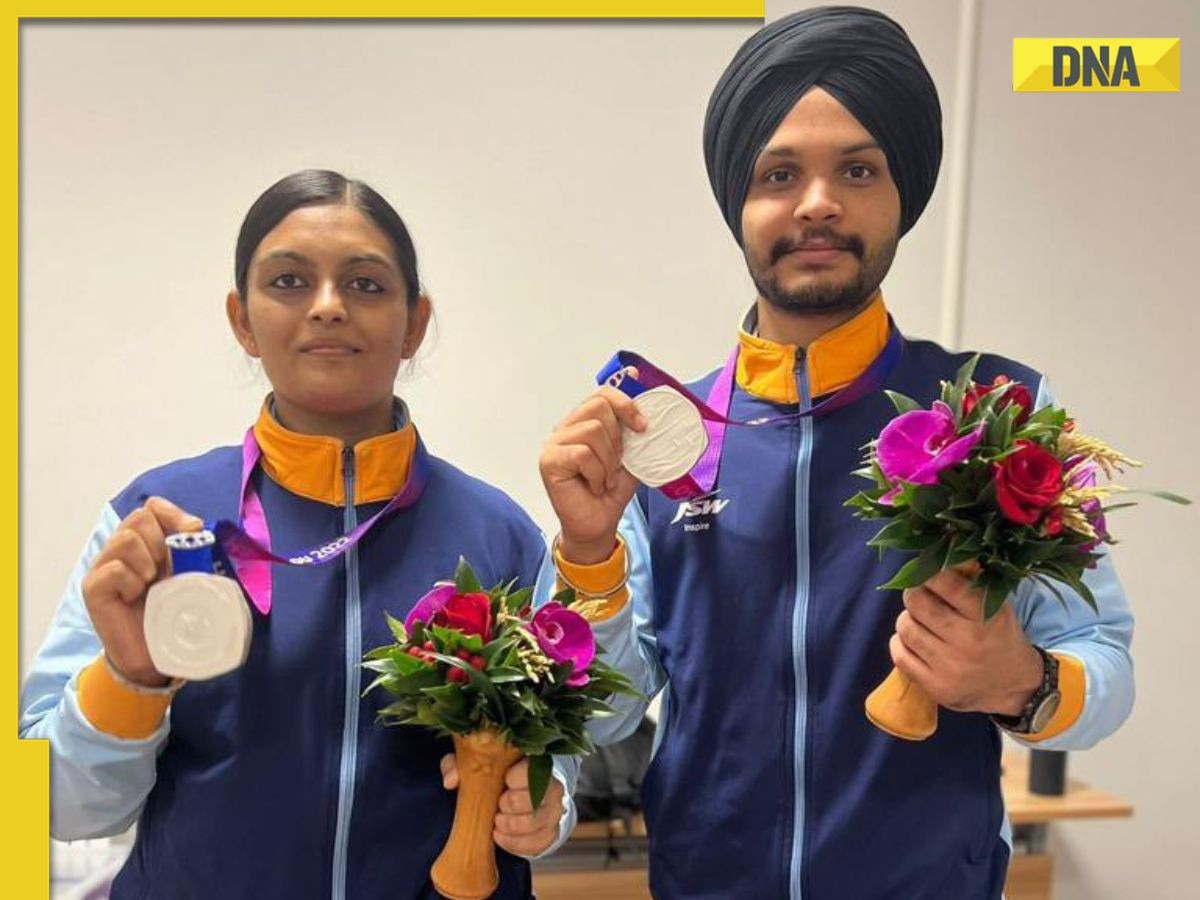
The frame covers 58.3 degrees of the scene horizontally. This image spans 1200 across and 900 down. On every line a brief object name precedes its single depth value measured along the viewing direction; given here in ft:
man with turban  5.39
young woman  5.22
